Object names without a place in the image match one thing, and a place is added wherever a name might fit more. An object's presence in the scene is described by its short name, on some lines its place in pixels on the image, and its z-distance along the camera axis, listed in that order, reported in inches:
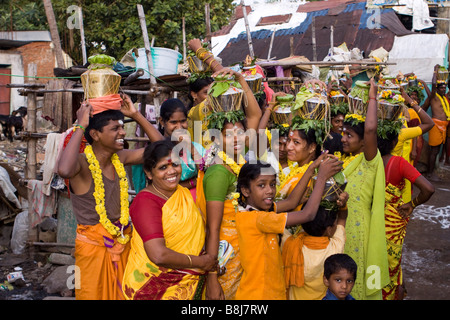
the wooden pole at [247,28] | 388.1
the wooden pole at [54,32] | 349.1
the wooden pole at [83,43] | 296.8
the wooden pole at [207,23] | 392.7
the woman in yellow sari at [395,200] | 156.5
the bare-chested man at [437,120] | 422.6
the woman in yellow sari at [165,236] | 106.0
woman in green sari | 142.6
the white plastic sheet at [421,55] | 503.2
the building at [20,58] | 724.7
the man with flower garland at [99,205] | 128.3
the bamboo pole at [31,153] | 248.7
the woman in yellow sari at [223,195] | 117.8
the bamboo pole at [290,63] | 341.7
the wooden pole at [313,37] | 481.6
